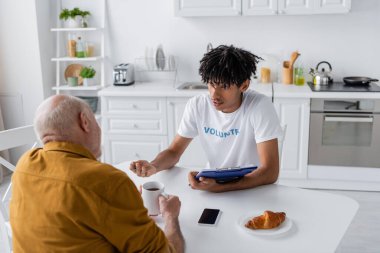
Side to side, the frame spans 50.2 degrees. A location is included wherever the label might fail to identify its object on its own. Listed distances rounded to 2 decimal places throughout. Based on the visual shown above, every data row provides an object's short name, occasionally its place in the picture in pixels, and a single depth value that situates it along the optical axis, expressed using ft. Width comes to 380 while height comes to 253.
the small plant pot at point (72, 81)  12.91
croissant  4.17
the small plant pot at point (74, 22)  12.80
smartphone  4.33
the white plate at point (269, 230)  4.07
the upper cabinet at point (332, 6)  10.82
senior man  3.24
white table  3.93
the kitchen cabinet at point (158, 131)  10.93
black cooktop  10.75
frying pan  11.20
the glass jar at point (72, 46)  12.94
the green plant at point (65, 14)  12.61
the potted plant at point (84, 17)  12.80
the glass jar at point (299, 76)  11.82
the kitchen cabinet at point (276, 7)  11.03
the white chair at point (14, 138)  6.40
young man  5.86
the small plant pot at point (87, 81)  12.95
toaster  12.40
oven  10.61
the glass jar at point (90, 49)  13.24
